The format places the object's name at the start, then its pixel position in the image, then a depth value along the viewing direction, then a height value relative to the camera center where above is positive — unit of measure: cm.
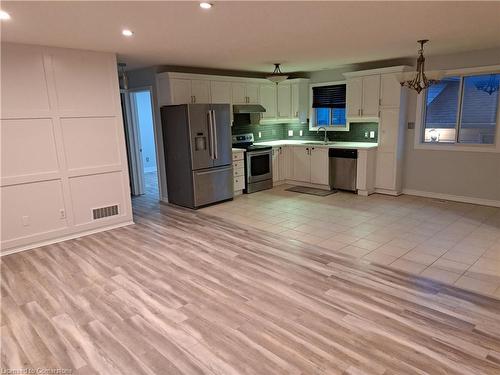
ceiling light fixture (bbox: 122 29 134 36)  333 +95
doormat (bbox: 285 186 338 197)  646 -134
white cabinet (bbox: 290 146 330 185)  666 -87
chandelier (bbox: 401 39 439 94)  387 +44
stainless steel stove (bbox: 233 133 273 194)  656 -80
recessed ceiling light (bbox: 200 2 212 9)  261 +92
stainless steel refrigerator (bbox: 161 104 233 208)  546 -45
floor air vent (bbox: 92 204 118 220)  466 -115
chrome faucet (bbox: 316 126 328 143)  715 -19
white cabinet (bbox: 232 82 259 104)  662 +62
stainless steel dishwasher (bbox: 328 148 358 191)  624 -88
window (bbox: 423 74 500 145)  529 +11
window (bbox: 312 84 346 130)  684 +32
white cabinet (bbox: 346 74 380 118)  607 +43
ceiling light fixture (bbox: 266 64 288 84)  539 +72
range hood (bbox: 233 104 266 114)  661 +31
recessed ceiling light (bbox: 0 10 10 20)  270 +94
